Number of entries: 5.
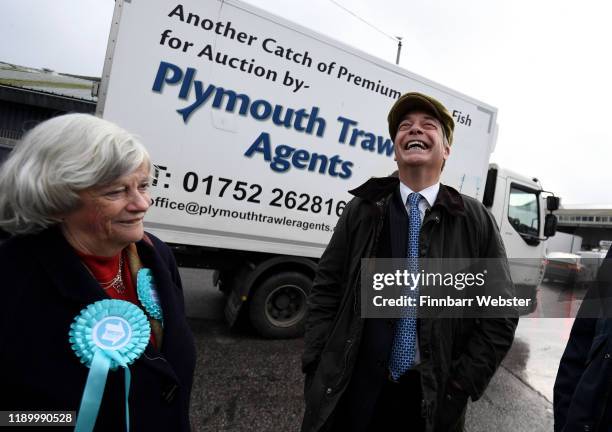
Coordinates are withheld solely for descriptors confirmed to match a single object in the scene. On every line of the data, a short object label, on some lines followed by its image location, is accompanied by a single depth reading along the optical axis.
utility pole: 12.84
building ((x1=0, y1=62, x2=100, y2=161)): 14.88
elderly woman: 0.85
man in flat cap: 1.31
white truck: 2.96
